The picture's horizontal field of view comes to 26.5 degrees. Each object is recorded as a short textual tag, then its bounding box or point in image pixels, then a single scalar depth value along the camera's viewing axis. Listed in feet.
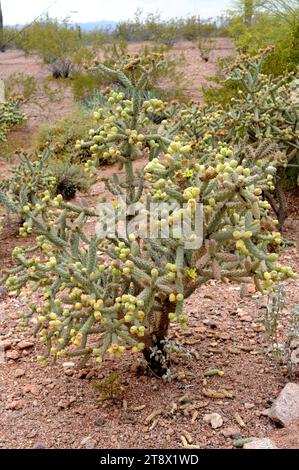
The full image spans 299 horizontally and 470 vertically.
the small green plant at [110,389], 10.64
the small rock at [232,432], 9.70
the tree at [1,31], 58.08
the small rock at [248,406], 10.36
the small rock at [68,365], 11.91
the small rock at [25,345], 12.86
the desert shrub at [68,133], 31.07
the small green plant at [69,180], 25.79
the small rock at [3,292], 15.96
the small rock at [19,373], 11.85
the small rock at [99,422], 10.15
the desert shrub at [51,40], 59.16
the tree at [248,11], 41.16
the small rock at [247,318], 13.42
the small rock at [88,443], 9.68
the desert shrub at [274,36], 25.52
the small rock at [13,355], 12.52
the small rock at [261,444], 8.92
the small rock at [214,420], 9.95
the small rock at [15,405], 10.83
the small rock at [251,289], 14.90
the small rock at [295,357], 11.28
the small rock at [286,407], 9.73
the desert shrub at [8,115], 23.01
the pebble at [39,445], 9.78
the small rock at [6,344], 12.91
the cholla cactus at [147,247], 8.85
